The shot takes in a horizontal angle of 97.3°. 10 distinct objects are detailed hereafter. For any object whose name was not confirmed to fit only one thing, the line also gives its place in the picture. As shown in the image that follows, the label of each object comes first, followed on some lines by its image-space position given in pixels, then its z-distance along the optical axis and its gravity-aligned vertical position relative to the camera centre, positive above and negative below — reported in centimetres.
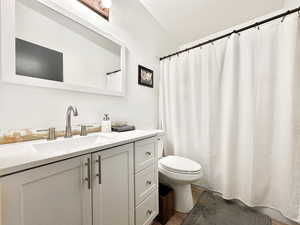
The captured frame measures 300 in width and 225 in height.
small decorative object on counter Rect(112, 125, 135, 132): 125 -16
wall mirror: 77 +46
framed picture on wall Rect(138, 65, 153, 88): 169 +47
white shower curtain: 114 -2
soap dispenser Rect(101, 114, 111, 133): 119 -13
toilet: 127 -64
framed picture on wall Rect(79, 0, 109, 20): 112 +93
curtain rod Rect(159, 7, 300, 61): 112 +85
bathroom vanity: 47 -33
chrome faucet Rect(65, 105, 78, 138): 95 -10
